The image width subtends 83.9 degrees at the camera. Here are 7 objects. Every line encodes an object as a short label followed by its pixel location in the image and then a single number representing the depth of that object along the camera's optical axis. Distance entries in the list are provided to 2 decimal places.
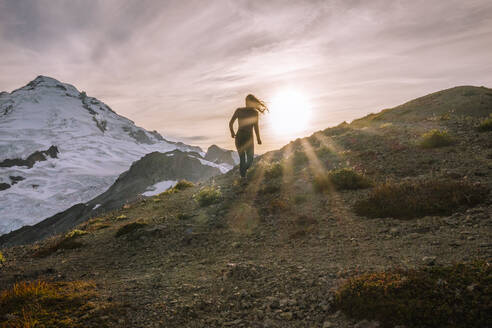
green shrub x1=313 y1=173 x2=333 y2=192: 10.80
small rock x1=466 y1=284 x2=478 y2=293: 3.43
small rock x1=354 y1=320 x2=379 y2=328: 3.50
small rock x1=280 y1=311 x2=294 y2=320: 4.16
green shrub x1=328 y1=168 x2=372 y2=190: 10.15
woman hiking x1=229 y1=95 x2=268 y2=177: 13.60
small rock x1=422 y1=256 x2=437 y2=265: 4.61
